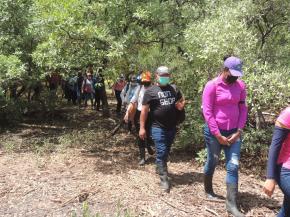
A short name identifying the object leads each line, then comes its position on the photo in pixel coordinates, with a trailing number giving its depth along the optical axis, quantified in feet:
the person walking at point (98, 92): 22.60
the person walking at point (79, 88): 39.02
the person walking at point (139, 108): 17.47
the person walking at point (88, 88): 36.69
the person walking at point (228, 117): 11.98
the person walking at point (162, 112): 14.07
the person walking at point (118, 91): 34.02
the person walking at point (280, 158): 7.86
